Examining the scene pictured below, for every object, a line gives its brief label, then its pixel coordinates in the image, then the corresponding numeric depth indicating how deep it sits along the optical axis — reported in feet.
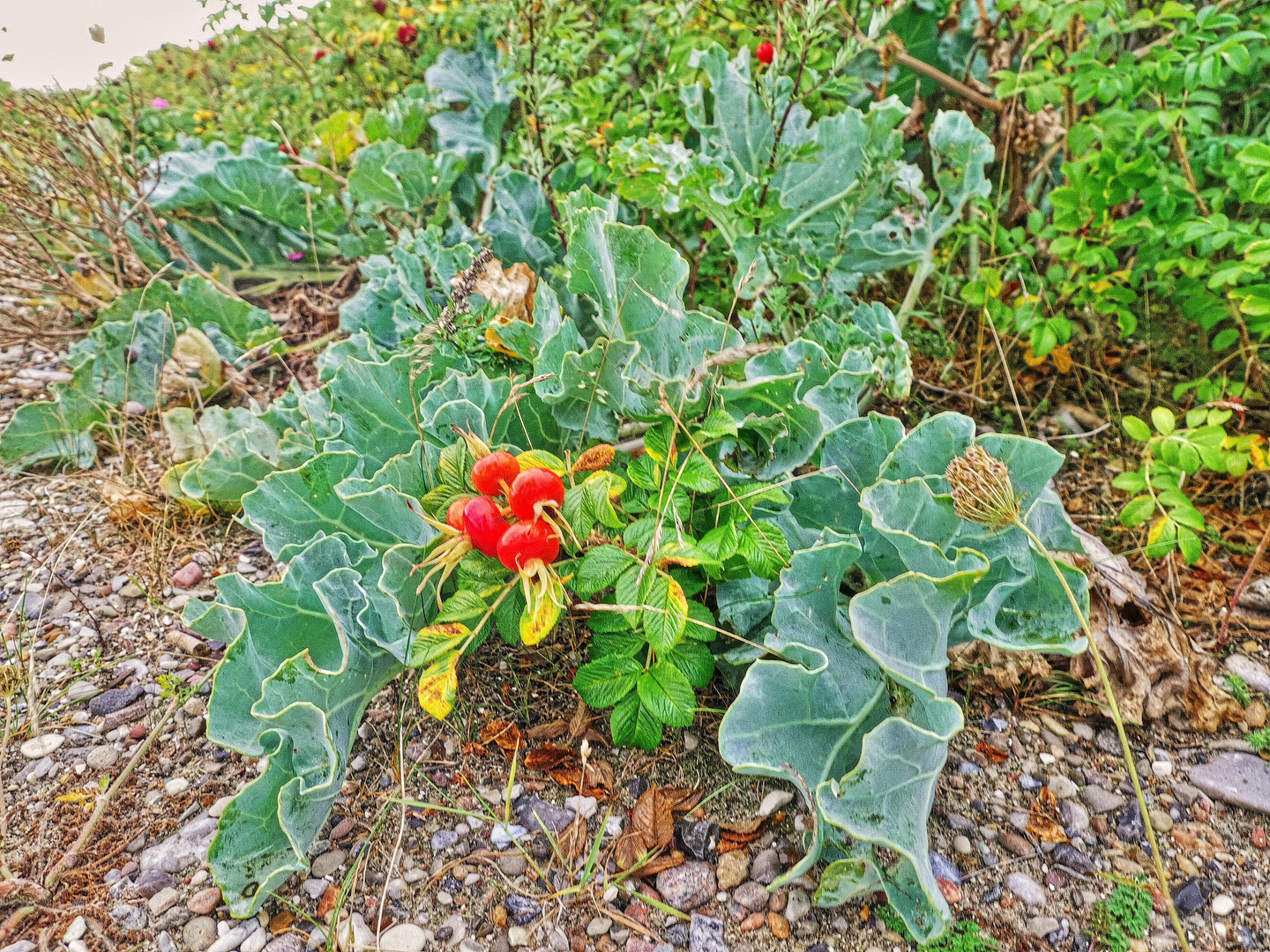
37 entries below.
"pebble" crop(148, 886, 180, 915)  1.27
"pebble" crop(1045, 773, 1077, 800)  1.40
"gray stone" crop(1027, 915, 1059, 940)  1.21
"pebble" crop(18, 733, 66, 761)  1.50
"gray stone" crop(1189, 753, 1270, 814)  1.37
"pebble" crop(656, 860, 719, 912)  1.28
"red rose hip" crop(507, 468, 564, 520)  1.25
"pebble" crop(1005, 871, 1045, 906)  1.25
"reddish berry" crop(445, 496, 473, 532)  1.31
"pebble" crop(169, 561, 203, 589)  1.87
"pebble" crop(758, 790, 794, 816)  1.38
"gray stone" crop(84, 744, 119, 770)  1.48
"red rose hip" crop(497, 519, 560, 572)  1.24
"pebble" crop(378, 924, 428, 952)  1.23
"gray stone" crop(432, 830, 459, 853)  1.36
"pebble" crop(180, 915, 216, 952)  1.24
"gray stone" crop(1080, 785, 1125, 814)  1.38
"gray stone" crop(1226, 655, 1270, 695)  1.56
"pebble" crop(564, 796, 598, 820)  1.39
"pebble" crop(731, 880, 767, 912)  1.27
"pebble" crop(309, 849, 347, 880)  1.33
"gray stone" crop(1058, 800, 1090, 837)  1.35
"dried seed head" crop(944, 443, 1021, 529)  1.27
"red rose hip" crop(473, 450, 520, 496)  1.29
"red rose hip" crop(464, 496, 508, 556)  1.25
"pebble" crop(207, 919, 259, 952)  1.23
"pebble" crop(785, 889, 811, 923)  1.25
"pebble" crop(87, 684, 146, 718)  1.59
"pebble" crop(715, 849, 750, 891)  1.30
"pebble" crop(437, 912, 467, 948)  1.24
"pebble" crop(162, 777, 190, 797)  1.43
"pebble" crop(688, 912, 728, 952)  1.23
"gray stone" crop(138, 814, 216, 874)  1.33
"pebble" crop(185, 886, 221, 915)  1.27
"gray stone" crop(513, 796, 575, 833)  1.38
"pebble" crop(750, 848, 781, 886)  1.30
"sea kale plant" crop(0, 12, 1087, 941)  1.25
